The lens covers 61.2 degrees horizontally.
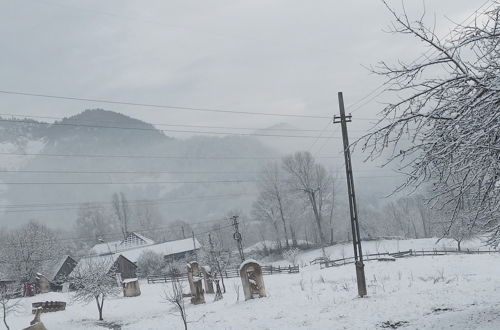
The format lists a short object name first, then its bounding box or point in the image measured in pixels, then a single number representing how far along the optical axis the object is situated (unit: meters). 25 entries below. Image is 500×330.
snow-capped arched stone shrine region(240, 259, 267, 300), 23.80
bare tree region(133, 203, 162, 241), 112.05
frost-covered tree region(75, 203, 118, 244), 114.65
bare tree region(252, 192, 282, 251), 75.56
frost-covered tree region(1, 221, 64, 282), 56.06
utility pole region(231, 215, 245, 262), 32.41
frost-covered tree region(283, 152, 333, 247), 65.31
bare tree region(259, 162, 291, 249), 73.13
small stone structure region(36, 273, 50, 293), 48.33
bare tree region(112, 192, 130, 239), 114.36
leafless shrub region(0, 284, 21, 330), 26.72
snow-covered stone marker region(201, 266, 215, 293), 33.22
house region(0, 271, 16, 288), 51.81
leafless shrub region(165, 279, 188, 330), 16.69
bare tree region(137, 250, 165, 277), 60.78
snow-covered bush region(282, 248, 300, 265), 56.62
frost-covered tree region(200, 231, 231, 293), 37.03
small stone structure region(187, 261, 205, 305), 28.28
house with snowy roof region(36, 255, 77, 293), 48.62
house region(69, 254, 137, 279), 56.62
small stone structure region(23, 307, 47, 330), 18.56
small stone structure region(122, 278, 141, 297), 39.23
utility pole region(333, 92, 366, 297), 18.14
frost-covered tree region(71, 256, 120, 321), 28.11
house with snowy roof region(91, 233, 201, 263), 66.09
